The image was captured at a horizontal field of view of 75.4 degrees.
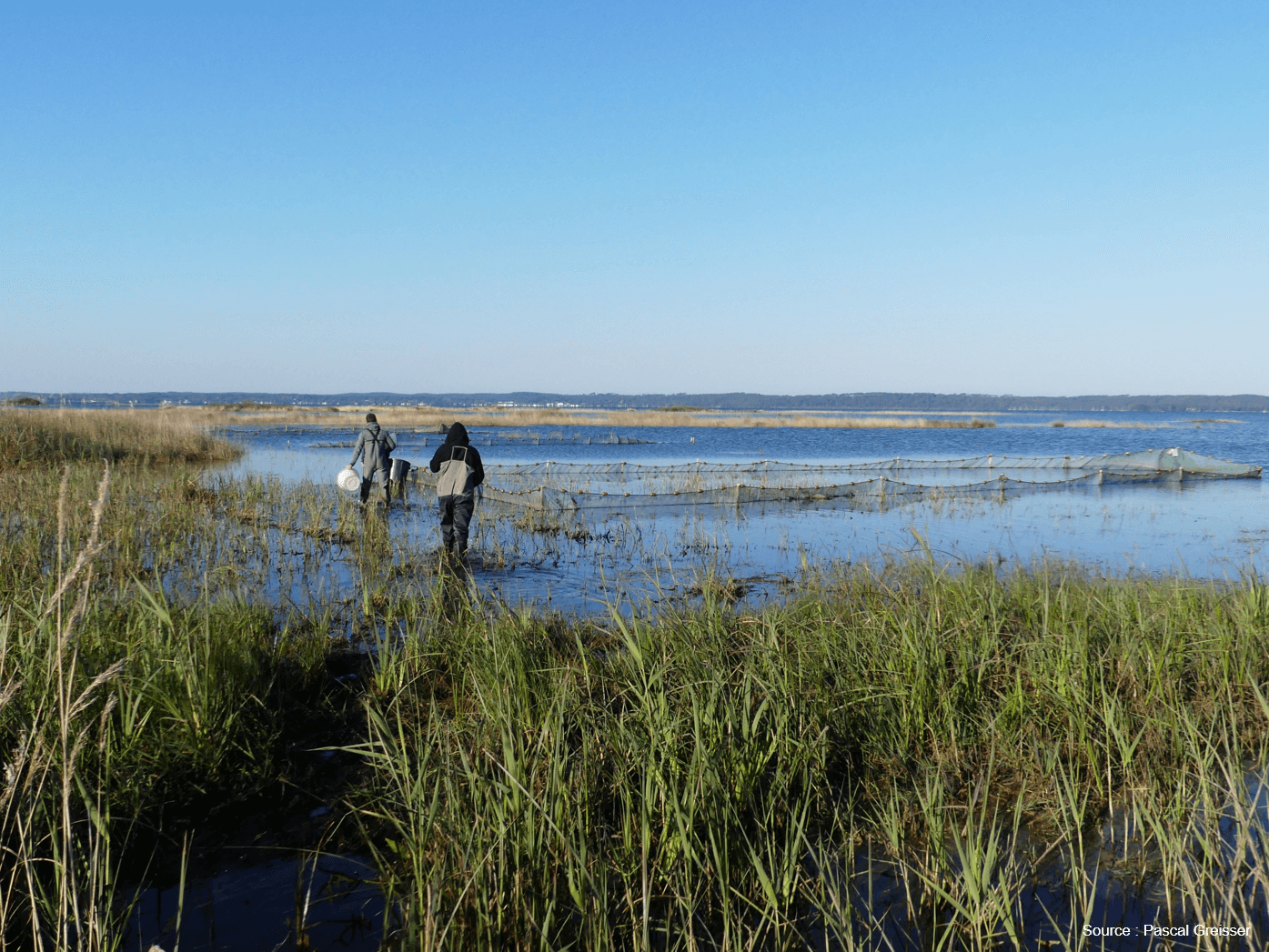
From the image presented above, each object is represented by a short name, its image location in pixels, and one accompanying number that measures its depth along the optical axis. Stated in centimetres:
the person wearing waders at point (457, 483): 987
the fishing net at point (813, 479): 1579
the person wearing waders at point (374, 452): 1346
